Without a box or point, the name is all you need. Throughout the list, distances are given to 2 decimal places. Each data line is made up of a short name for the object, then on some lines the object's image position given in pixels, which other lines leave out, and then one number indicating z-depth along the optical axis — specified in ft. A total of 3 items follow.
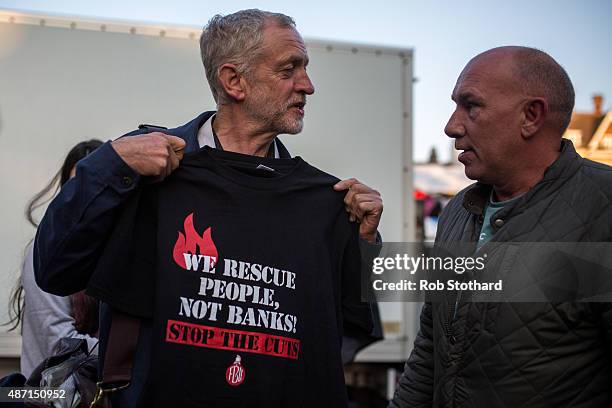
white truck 18.58
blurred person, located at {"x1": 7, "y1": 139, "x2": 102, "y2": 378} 10.22
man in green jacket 7.04
